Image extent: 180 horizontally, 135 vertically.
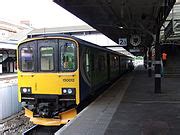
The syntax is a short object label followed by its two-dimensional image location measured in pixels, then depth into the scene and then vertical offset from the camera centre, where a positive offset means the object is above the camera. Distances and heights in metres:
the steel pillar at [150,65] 14.67 -0.13
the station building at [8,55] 19.29 +1.20
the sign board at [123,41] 13.02 +1.58
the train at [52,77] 5.69 -0.38
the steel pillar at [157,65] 8.42 -0.06
